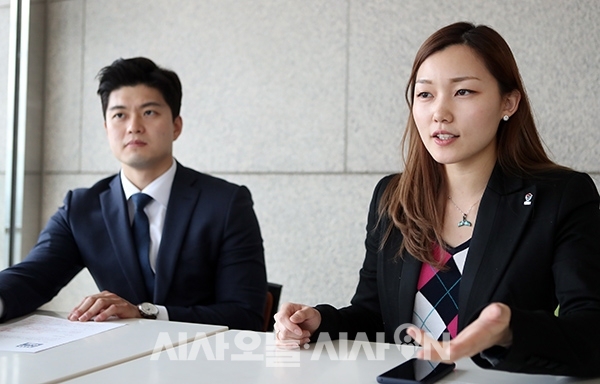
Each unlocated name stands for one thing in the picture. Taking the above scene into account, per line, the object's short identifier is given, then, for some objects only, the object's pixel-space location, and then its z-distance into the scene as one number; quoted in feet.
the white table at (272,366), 4.65
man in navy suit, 8.64
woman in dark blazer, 6.15
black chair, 9.19
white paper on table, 5.66
